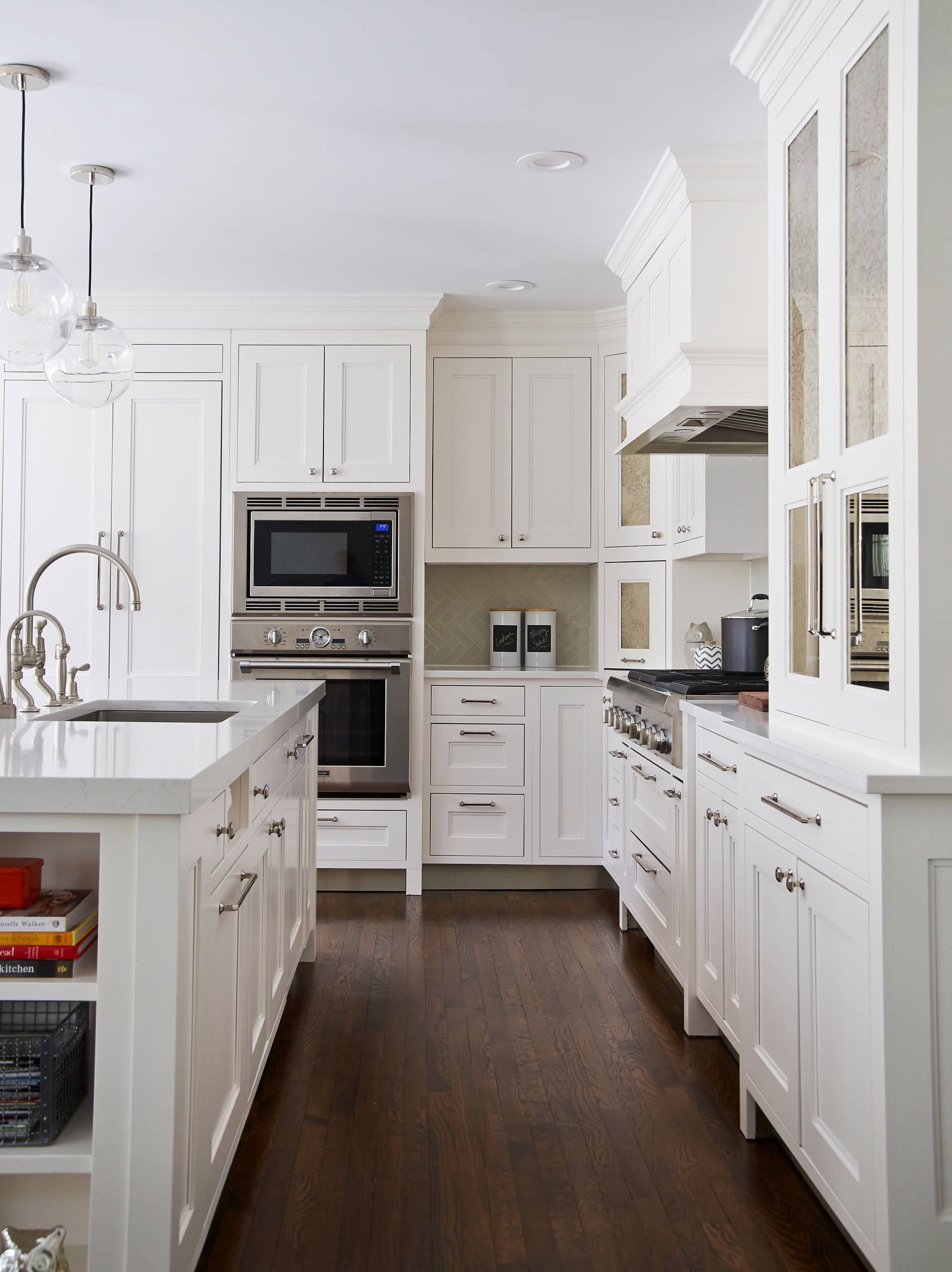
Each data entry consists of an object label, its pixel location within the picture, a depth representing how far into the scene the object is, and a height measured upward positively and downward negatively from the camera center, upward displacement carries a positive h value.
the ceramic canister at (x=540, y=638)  4.63 +0.14
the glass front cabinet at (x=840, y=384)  1.66 +0.54
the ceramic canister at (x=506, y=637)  4.64 +0.15
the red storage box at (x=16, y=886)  1.43 -0.32
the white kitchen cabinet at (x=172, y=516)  4.19 +0.64
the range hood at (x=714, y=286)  2.86 +1.14
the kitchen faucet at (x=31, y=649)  2.19 +0.04
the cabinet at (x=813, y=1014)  1.52 -0.60
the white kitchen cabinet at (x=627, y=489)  4.18 +0.78
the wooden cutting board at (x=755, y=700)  2.49 -0.08
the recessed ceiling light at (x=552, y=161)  2.92 +1.51
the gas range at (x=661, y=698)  2.84 -0.09
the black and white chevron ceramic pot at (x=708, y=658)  3.71 +0.04
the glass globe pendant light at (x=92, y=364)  2.63 +0.81
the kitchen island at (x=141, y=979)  1.32 -0.44
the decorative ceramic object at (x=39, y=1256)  1.14 -0.69
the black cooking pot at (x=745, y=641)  3.27 +0.09
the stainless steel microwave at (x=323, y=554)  4.18 +0.48
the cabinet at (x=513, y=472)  4.40 +0.87
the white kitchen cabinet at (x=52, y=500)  4.19 +0.70
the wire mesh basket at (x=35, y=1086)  1.37 -0.59
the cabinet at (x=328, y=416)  4.20 +1.07
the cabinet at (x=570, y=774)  4.23 -0.45
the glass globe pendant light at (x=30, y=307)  2.07 +0.76
